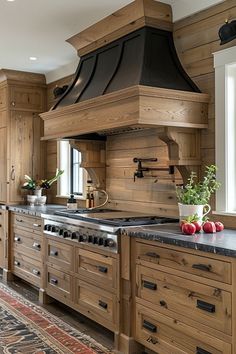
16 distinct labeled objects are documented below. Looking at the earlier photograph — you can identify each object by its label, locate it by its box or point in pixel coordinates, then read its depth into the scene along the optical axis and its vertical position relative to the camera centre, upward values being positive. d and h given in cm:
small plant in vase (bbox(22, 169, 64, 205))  568 -16
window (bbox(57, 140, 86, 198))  570 +4
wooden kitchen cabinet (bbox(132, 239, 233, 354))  233 -77
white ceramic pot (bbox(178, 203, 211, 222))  304 -26
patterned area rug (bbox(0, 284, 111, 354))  322 -132
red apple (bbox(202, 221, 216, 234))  283 -36
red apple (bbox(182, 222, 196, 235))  276 -36
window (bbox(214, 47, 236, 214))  317 +29
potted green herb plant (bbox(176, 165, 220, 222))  304 -18
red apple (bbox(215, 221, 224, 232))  288 -35
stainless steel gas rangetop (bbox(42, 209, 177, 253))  325 -42
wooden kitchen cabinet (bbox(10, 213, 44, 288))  467 -86
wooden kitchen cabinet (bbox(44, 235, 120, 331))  327 -90
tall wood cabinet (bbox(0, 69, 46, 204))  582 +63
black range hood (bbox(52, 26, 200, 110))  339 +93
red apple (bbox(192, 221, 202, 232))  284 -34
